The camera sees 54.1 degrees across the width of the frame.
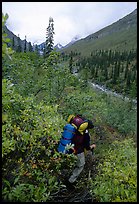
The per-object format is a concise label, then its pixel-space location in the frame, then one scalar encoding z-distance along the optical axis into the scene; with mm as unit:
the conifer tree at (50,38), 18526
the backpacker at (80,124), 3273
